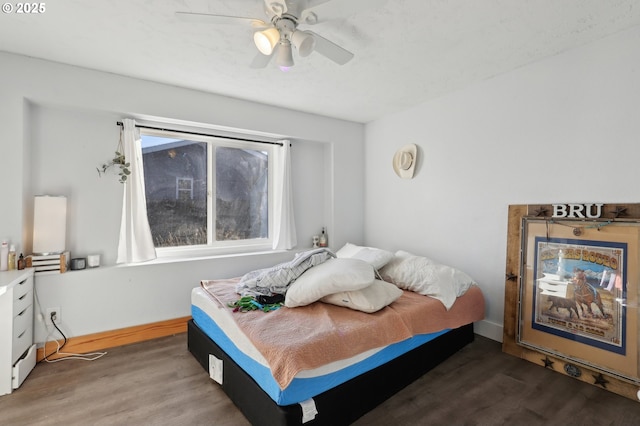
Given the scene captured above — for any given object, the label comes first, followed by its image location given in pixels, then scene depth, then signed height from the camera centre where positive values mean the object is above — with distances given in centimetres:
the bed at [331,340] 153 -82
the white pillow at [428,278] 245 -59
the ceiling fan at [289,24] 154 +104
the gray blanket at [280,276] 231 -55
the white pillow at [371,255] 280 -45
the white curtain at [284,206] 376 +4
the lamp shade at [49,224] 239 -15
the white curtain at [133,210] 282 -3
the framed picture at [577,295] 201 -63
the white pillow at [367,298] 204 -63
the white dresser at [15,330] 197 -88
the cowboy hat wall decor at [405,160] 351 +61
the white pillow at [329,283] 206 -52
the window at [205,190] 315 +21
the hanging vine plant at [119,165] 279 +39
